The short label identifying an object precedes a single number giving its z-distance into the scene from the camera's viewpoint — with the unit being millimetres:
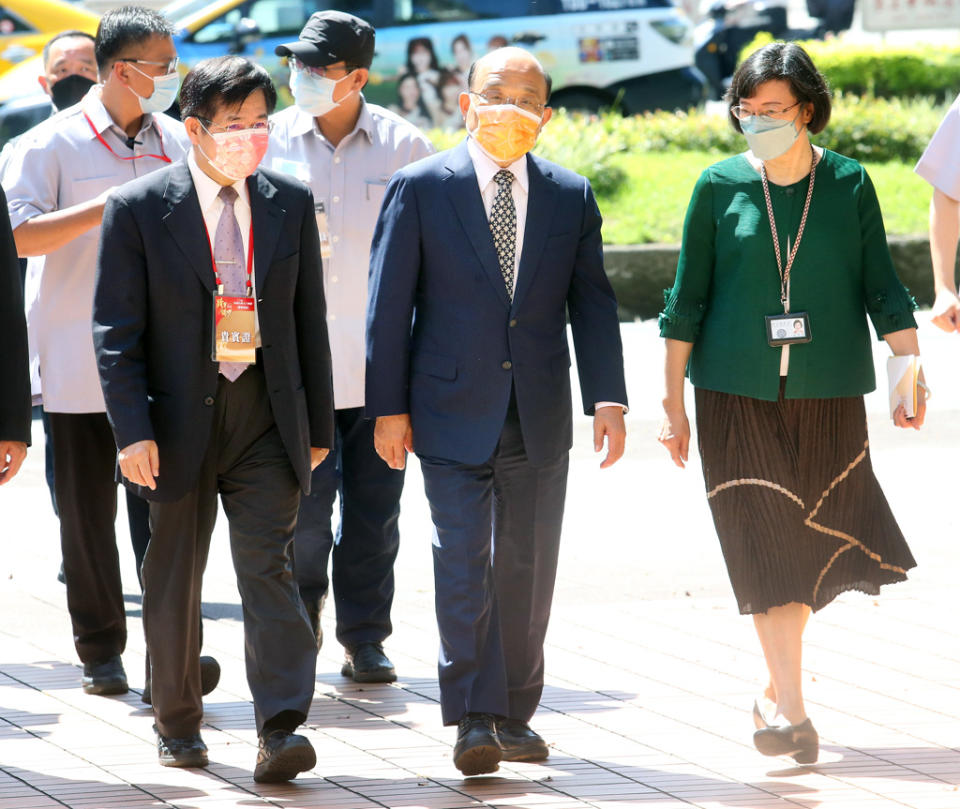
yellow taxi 32849
